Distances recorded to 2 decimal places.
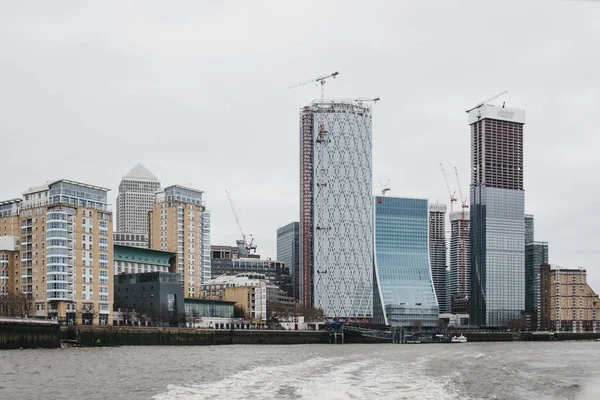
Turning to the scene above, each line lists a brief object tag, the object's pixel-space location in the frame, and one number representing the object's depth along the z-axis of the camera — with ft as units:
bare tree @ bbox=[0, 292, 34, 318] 588.09
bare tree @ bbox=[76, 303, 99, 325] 629.92
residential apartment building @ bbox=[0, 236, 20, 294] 652.48
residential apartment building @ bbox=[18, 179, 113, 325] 627.87
